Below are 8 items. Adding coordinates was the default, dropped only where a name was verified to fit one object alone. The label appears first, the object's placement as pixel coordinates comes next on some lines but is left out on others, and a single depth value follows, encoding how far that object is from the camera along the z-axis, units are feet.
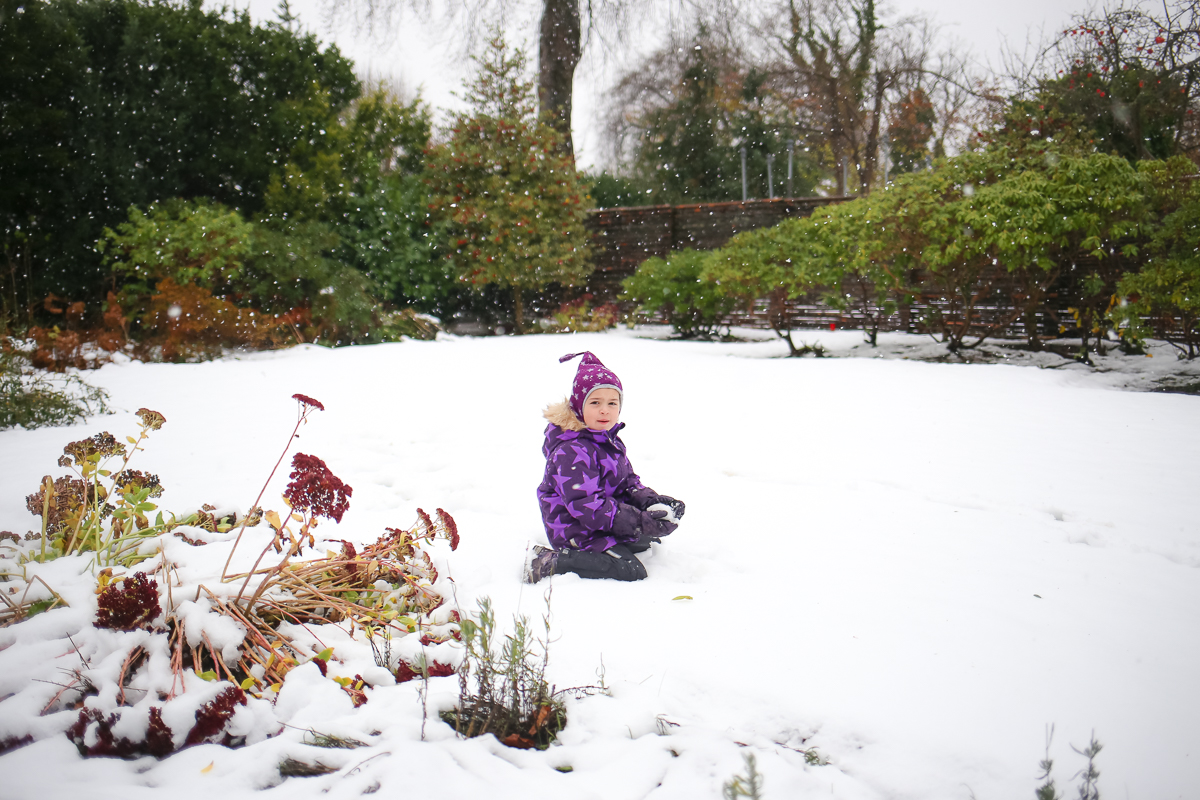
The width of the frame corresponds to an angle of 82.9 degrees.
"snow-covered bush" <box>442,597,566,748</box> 5.31
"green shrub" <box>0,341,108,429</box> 15.01
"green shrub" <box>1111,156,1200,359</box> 19.54
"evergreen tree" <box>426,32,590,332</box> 35.04
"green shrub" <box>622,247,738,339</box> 31.12
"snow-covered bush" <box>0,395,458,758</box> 5.22
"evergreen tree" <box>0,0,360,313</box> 27.78
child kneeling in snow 8.48
